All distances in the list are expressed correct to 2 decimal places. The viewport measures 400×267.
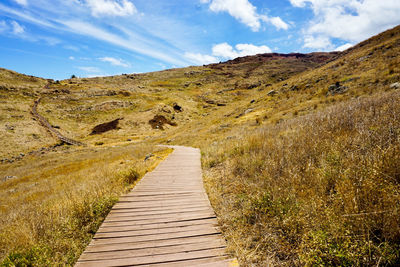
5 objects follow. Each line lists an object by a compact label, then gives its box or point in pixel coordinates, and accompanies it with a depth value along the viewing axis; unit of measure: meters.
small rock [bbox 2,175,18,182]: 15.50
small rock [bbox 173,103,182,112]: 49.88
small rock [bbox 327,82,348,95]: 14.35
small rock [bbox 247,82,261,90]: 67.15
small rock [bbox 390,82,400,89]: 10.02
